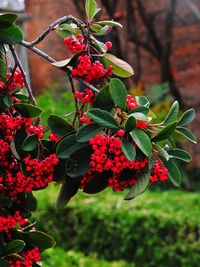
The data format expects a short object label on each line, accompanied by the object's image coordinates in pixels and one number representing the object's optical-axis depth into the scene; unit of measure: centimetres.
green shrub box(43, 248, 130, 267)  312
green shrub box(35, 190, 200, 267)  404
